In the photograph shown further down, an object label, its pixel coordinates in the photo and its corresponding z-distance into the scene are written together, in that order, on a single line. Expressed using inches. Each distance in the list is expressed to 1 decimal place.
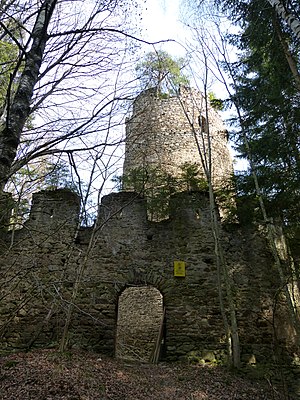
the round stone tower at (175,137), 440.1
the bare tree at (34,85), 104.5
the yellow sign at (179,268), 254.8
